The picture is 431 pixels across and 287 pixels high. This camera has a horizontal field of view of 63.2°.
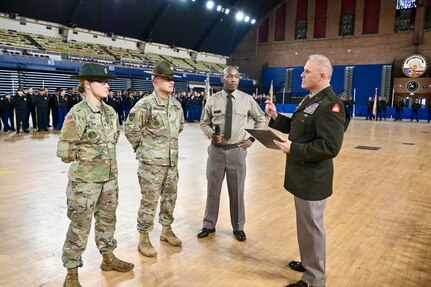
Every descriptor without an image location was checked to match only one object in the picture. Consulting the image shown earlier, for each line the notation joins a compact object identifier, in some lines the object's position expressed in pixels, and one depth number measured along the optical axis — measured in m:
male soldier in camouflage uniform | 2.90
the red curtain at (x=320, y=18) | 26.64
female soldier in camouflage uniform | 2.28
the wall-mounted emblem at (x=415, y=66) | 22.80
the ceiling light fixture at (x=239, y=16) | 27.25
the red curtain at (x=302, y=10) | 27.41
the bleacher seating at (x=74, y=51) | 15.23
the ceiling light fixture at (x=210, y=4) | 24.08
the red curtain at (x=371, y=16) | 24.73
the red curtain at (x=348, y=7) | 25.53
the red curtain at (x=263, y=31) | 29.56
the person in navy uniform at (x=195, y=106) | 17.83
